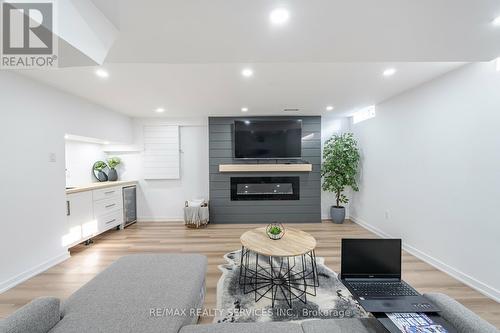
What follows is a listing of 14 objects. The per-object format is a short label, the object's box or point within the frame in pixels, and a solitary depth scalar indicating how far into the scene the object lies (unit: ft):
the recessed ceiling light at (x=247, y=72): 7.27
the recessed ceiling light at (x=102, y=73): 7.23
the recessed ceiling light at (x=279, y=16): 4.08
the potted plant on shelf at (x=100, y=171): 13.48
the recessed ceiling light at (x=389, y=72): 7.41
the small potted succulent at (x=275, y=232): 7.17
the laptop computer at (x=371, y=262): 4.67
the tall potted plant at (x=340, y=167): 13.58
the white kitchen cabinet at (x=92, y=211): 9.66
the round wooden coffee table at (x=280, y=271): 6.27
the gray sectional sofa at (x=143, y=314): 3.37
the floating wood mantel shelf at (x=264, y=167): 14.19
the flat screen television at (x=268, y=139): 14.20
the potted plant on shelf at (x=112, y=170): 14.14
